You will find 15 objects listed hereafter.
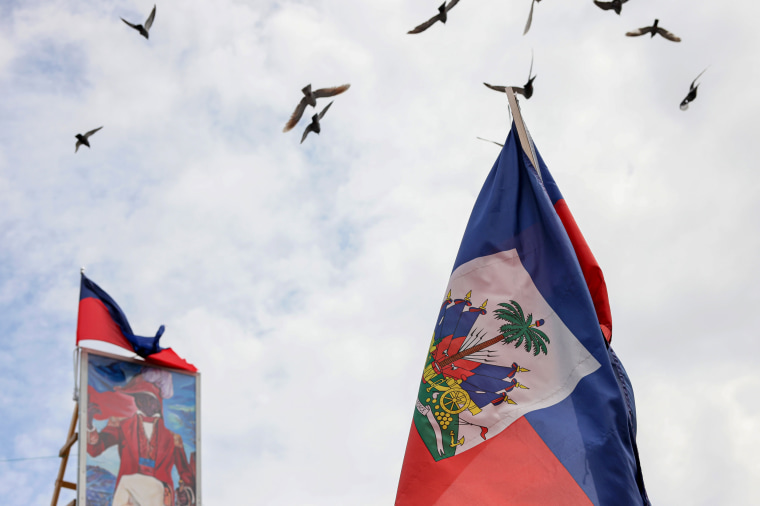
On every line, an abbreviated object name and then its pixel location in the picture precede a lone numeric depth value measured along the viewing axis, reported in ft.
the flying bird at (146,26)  51.94
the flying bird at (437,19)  44.20
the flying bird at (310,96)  43.06
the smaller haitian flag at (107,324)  60.23
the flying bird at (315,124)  47.47
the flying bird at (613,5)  42.75
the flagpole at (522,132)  30.94
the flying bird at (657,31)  47.03
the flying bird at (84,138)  64.54
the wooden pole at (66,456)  53.01
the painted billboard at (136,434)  55.31
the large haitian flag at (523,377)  25.03
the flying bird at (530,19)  35.05
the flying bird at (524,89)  33.30
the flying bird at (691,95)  48.64
